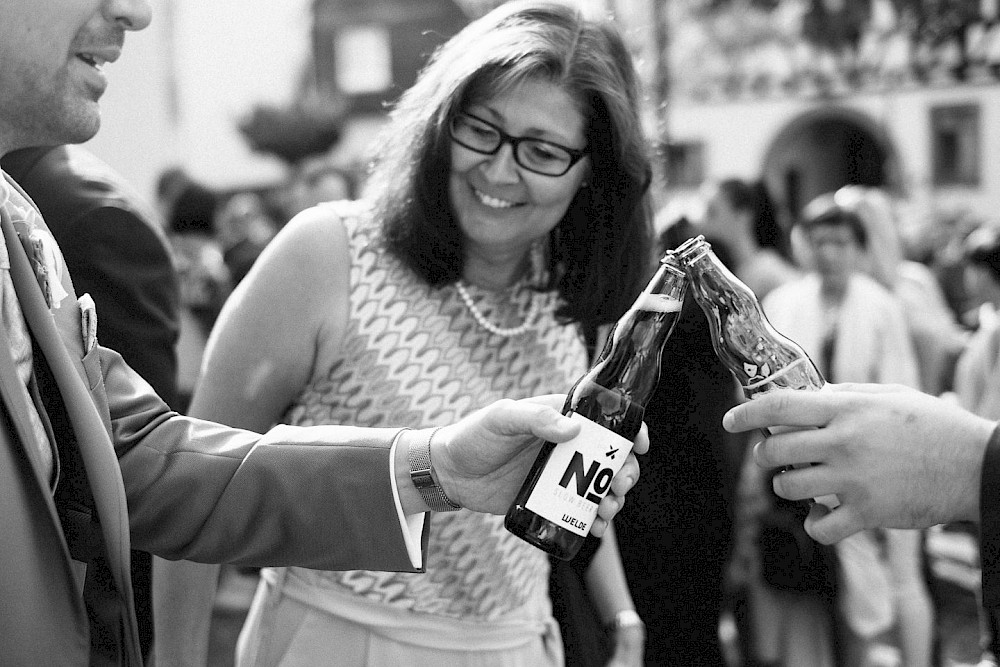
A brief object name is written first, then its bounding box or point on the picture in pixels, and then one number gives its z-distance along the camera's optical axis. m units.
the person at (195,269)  5.06
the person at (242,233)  6.26
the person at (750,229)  5.87
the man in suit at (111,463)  1.29
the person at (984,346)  4.41
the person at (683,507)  3.02
